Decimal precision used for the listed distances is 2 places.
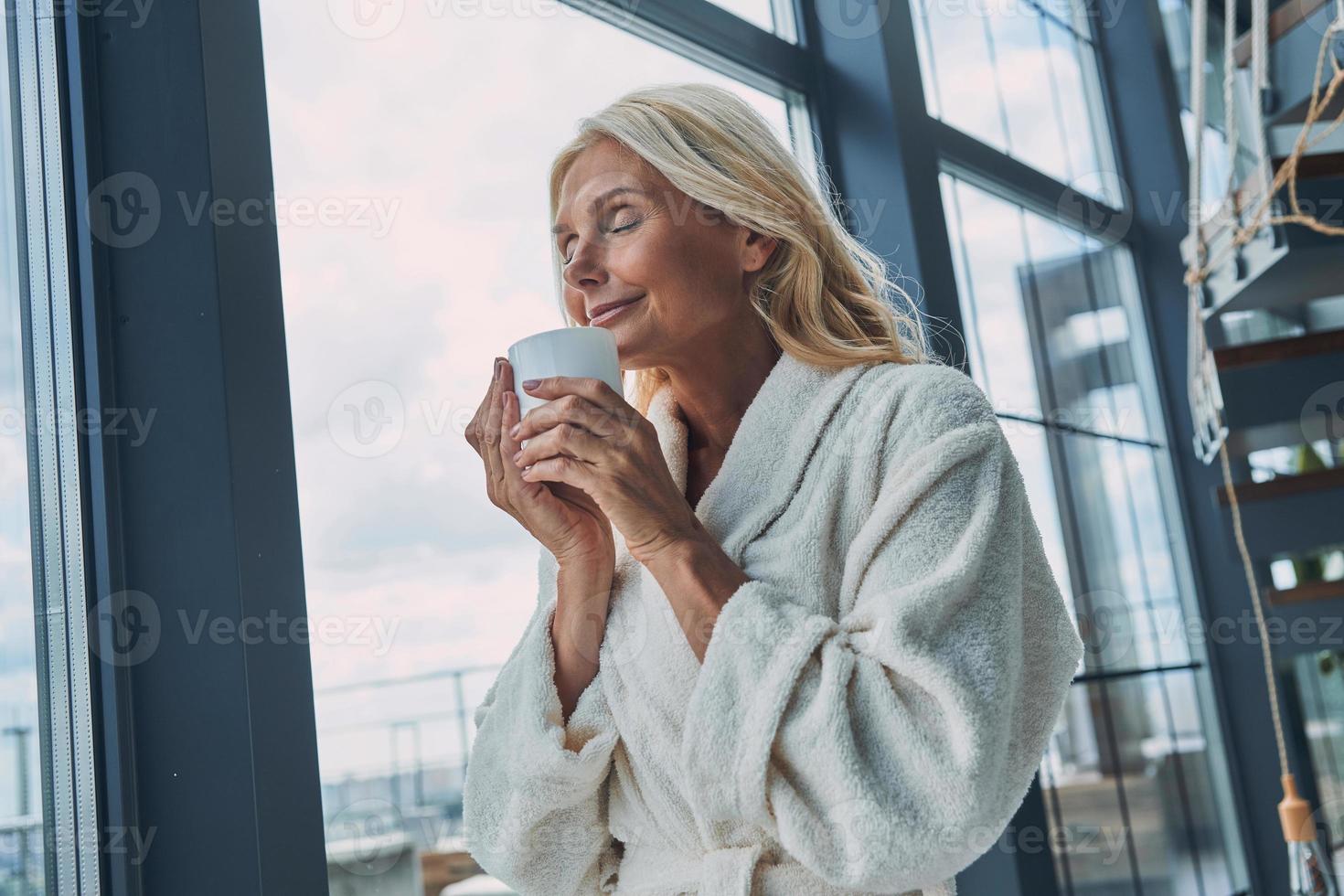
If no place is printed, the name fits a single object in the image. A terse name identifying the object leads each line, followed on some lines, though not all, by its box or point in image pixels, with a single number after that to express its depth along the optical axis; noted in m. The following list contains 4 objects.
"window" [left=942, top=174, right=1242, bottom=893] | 3.16
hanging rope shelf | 2.50
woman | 0.96
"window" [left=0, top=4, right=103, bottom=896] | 1.19
